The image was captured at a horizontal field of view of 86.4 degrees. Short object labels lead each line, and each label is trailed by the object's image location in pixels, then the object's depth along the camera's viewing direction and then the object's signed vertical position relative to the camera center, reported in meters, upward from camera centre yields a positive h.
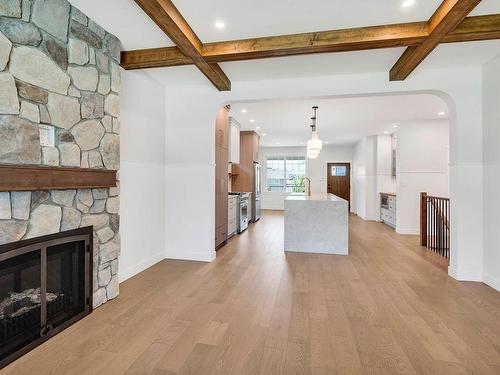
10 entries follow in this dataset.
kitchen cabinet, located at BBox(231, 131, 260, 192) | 7.74 +0.63
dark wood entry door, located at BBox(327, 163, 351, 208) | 10.94 +0.40
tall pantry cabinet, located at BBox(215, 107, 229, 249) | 4.75 +0.26
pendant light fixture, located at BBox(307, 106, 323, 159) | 5.23 +0.87
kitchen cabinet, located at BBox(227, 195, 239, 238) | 5.62 -0.59
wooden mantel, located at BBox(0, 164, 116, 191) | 1.76 +0.08
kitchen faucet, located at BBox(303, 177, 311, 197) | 5.97 -0.01
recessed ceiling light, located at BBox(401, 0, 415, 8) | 2.20 +1.55
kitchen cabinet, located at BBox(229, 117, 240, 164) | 6.15 +1.15
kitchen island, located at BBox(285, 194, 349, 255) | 4.65 -0.66
